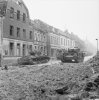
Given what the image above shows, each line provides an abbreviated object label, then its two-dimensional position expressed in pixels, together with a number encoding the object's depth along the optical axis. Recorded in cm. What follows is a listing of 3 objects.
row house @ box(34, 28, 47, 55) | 3947
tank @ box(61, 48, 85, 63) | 2525
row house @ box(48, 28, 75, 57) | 4813
